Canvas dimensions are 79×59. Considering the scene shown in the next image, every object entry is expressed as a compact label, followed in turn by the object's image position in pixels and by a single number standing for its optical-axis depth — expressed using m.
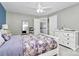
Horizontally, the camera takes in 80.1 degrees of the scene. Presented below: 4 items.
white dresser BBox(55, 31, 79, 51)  1.52
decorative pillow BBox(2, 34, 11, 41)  1.10
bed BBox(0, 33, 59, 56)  0.74
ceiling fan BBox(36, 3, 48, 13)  1.46
